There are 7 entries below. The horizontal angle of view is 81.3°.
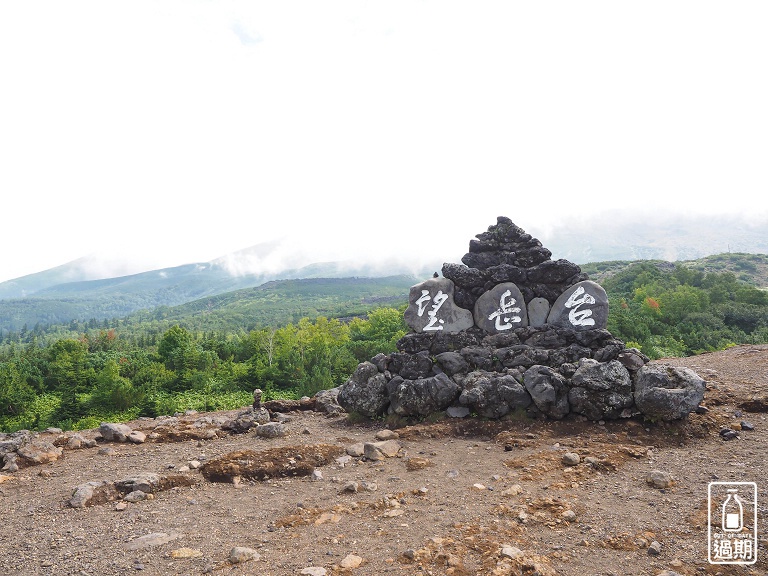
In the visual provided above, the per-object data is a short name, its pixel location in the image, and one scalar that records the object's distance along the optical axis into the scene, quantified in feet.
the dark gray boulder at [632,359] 31.73
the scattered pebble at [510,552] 14.53
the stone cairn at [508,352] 30.19
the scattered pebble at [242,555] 15.26
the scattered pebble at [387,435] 30.32
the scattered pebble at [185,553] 15.81
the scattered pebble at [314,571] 14.21
